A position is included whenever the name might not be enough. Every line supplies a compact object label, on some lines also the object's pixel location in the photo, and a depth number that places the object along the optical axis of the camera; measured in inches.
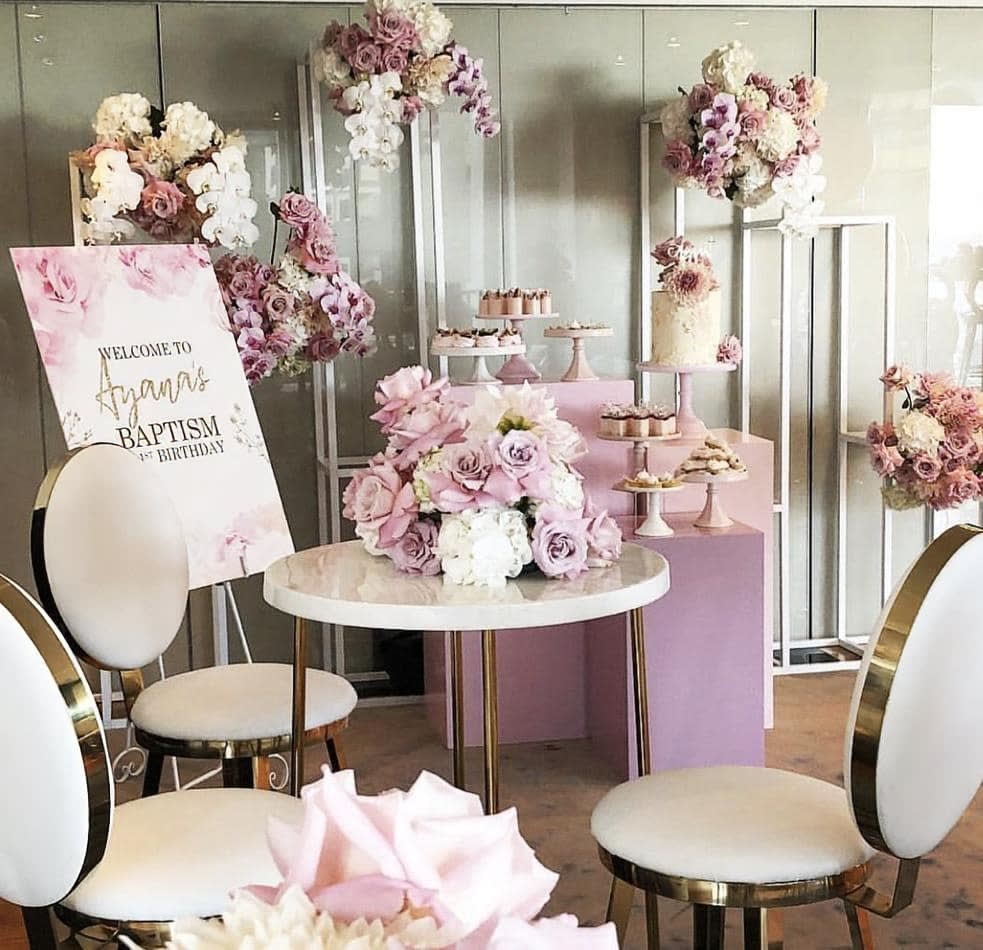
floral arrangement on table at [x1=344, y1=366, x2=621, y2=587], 86.8
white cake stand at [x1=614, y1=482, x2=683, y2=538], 146.2
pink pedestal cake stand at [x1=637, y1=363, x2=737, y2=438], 161.0
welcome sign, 129.0
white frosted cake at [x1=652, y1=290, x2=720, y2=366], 159.9
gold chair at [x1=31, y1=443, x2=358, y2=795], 96.7
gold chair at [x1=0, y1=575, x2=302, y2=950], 64.0
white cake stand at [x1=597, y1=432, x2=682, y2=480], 148.1
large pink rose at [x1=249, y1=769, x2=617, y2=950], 24.3
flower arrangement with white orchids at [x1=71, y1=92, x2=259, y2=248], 137.7
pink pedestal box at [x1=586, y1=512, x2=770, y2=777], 143.3
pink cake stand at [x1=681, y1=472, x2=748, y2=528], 147.2
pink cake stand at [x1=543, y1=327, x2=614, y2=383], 164.7
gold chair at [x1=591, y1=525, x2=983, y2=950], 66.1
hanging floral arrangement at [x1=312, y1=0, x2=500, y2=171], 155.9
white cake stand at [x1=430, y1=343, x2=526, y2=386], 158.6
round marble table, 81.8
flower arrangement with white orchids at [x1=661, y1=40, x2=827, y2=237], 159.6
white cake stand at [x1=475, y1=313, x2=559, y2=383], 167.6
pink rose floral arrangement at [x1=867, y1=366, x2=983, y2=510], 162.6
